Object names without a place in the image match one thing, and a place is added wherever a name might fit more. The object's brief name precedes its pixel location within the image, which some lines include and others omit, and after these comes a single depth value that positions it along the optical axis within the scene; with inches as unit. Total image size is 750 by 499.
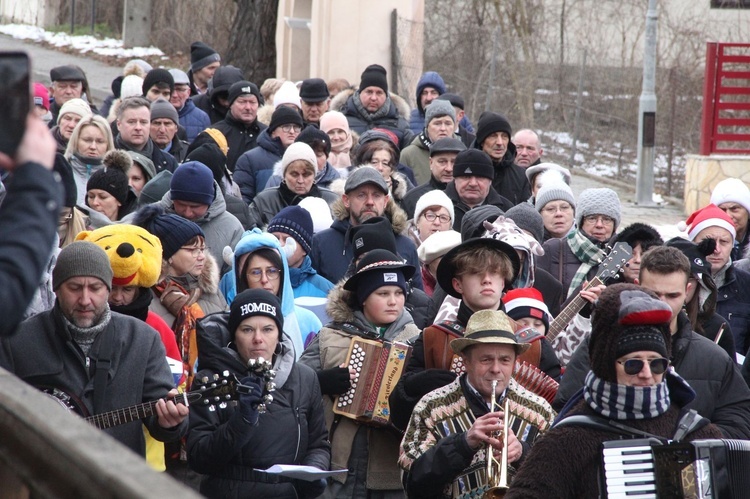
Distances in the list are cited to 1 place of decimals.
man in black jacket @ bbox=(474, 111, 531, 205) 850.1
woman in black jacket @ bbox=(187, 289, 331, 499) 421.4
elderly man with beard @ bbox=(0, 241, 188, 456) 399.2
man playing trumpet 401.4
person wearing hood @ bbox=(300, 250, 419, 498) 471.5
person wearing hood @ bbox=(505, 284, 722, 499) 333.7
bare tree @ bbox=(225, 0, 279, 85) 1669.5
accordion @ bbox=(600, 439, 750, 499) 327.9
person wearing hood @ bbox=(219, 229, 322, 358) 512.4
